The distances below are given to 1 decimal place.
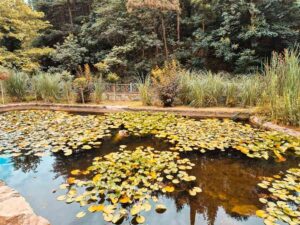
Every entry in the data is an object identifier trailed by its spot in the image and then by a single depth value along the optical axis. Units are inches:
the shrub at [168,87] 273.4
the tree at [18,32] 439.5
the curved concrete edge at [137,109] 237.9
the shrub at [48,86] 335.3
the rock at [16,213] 64.4
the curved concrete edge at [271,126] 160.8
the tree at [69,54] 522.6
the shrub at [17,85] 343.6
